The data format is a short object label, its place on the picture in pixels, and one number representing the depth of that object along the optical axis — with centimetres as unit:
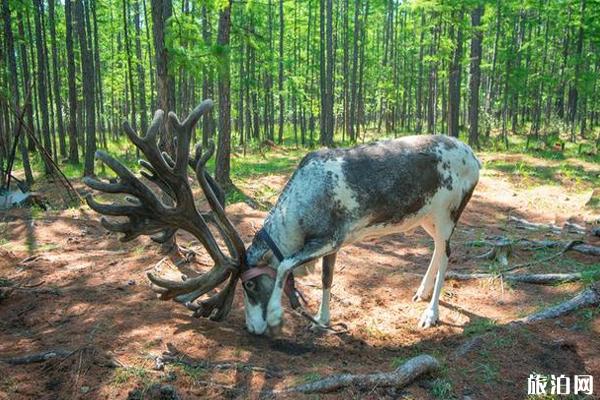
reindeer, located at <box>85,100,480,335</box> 482
